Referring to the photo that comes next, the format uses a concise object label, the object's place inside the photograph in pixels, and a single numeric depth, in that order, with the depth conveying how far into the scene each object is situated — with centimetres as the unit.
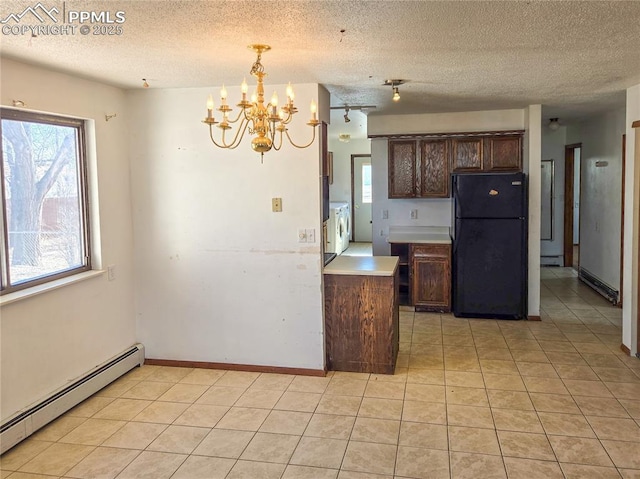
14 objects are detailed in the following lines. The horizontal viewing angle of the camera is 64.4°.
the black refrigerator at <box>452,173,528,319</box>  513
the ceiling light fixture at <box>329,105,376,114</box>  494
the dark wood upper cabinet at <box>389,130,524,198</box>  546
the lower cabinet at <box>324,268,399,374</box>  382
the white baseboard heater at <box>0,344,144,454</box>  284
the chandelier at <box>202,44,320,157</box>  246
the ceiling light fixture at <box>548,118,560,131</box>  641
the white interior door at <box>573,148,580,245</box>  825
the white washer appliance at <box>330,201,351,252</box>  933
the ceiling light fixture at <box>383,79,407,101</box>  368
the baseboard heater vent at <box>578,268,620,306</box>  574
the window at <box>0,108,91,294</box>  293
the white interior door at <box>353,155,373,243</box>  1065
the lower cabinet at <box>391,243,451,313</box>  545
